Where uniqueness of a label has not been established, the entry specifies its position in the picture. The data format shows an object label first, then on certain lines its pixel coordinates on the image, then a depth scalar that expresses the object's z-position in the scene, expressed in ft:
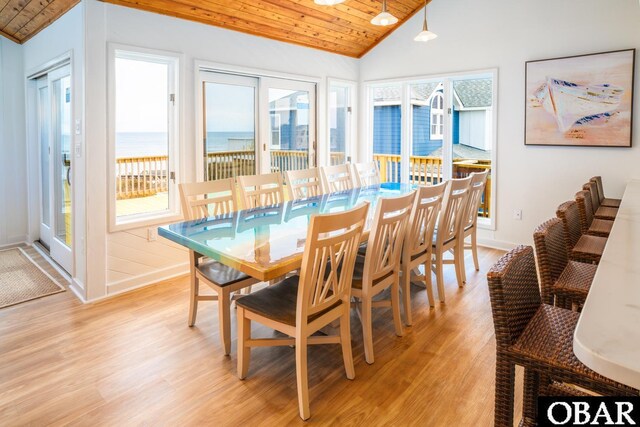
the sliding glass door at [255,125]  14.97
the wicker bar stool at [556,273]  5.95
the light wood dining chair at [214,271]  8.68
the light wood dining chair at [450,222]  10.95
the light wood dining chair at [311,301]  6.76
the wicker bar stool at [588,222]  8.90
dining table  6.89
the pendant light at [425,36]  12.51
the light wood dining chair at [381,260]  8.13
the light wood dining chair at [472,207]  12.35
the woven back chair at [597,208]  10.42
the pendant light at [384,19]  11.34
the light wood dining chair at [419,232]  9.64
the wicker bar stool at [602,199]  12.05
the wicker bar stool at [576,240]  7.42
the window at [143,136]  12.38
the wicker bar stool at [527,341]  4.00
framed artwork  13.62
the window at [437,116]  18.52
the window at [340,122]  20.07
